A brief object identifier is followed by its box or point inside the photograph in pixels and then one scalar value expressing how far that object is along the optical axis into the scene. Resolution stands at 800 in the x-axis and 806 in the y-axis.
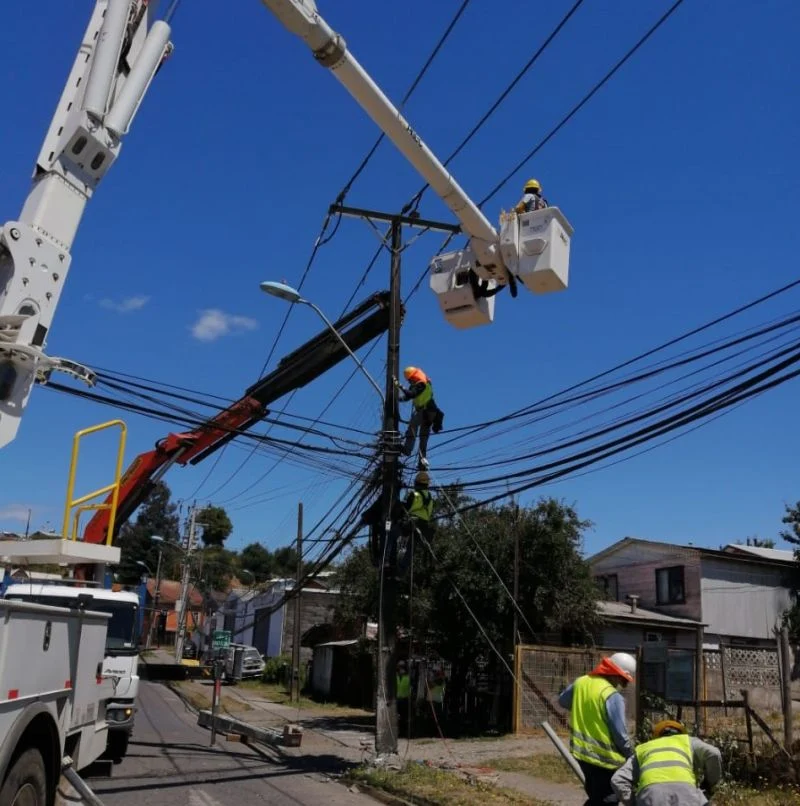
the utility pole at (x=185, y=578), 51.06
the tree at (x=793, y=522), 38.38
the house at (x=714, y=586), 32.44
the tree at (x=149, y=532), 90.88
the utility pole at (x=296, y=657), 30.52
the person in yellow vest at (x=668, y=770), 5.28
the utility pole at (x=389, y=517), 13.52
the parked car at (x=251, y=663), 41.87
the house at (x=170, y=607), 81.38
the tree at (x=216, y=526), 109.69
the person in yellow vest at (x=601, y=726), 6.67
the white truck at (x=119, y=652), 11.62
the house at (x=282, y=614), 49.72
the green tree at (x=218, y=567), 95.01
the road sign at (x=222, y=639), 40.99
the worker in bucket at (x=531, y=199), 9.48
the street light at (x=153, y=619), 65.06
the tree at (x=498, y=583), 19.70
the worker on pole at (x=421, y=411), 14.07
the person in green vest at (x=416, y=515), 13.90
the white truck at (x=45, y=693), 5.32
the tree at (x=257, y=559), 115.97
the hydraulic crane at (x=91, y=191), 6.11
